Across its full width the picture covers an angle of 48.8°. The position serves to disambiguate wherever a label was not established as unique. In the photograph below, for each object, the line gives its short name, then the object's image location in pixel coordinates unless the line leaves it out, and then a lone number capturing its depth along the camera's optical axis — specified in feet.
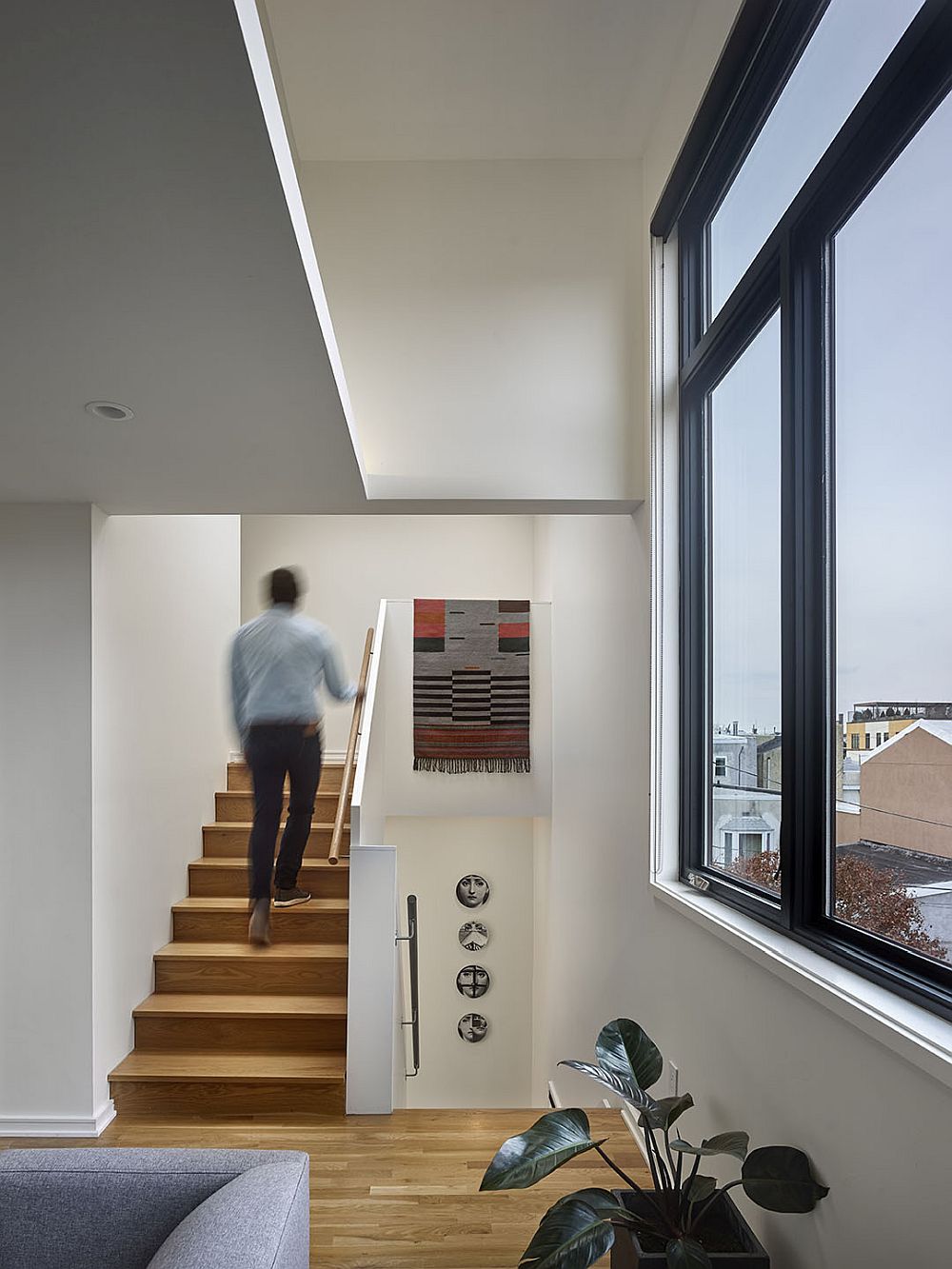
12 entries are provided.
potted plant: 6.95
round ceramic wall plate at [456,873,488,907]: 24.39
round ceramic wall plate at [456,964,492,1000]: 24.32
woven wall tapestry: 18.33
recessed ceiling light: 9.15
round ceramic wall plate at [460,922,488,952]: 24.36
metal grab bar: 16.12
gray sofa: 6.23
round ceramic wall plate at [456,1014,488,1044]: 24.29
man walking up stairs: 14.07
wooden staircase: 14.05
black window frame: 6.46
